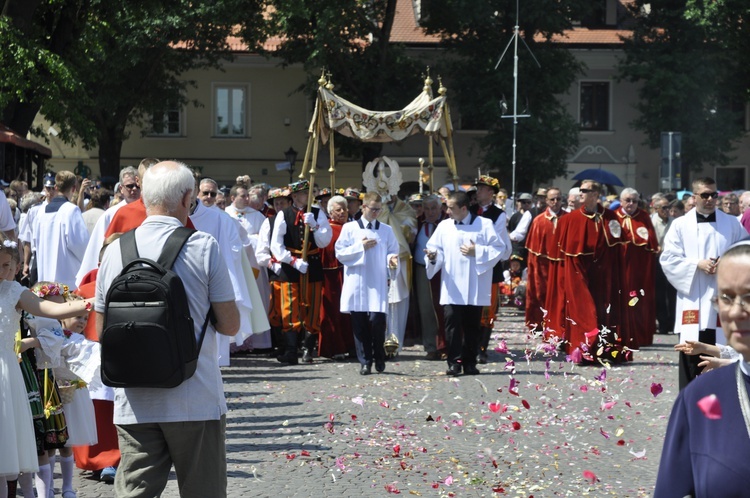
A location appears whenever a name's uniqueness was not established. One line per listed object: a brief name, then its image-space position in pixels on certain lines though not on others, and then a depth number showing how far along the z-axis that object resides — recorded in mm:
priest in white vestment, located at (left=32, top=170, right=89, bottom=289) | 11727
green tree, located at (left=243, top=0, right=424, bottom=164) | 40344
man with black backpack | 4789
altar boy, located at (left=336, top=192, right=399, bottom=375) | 13547
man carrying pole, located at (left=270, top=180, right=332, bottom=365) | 14992
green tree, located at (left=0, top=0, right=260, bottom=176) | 23125
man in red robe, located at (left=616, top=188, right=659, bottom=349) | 15789
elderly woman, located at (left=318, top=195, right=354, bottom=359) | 15492
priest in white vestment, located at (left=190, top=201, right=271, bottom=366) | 8961
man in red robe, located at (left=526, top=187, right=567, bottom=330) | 17062
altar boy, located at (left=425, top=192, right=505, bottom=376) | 13219
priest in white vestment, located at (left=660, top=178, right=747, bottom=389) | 10148
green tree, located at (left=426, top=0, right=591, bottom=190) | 42062
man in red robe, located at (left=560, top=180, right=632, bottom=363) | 14539
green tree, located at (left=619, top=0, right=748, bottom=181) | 43969
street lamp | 43047
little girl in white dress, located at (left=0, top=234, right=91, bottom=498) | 6020
